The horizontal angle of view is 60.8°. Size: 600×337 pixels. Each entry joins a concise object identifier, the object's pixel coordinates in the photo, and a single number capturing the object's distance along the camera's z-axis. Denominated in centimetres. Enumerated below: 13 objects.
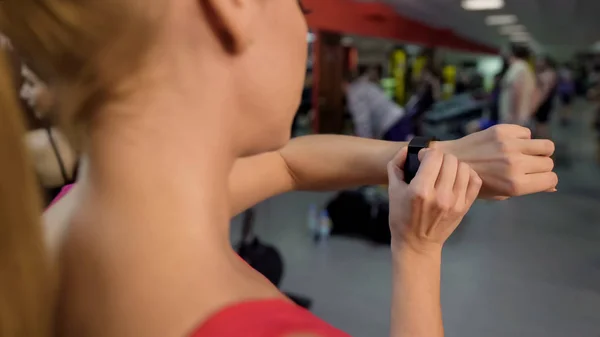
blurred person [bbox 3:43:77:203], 83
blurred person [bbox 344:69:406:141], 406
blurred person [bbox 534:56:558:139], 645
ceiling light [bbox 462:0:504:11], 749
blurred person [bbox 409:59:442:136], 475
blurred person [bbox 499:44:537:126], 495
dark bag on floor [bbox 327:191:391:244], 331
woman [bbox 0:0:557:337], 42
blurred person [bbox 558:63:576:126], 1041
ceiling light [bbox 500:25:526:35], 1214
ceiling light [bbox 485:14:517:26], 958
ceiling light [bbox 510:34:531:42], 1561
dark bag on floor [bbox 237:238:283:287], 228
